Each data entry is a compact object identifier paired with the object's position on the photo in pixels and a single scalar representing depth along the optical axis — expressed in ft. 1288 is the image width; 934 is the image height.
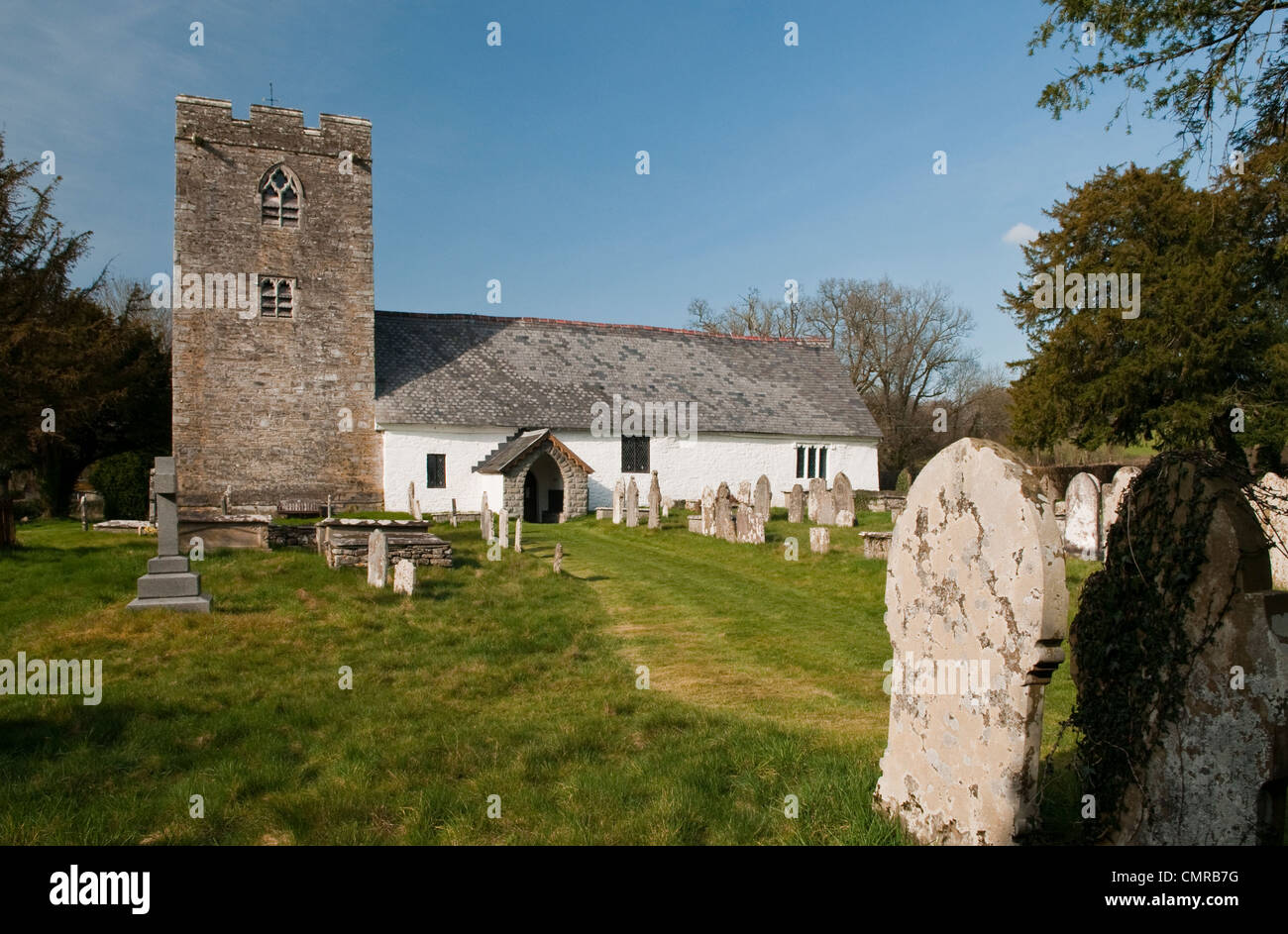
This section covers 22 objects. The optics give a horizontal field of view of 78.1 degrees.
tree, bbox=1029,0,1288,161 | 34.01
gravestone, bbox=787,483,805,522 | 73.46
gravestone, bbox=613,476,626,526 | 79.30
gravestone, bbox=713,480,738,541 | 62.44
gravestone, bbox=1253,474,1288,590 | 38.75
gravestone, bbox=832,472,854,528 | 70.54
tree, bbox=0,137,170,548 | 72.95
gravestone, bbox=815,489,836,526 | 72.43
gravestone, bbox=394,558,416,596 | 38.99
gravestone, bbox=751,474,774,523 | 67.25
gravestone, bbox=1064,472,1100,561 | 51.22
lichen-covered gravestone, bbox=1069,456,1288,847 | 11.84
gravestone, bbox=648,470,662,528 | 72.79
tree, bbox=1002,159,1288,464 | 75.92
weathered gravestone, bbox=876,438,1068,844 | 12.40
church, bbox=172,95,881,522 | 81.20
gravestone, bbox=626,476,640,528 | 74.95
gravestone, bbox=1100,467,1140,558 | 42.37
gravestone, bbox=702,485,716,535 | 66.64
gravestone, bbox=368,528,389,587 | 40.03
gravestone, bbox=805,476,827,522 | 73.31
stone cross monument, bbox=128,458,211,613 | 34.78
